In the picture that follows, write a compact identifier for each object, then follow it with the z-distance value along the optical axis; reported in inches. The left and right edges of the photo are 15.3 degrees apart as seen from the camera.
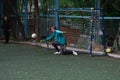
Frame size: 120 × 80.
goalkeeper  780.6
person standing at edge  1035.3
